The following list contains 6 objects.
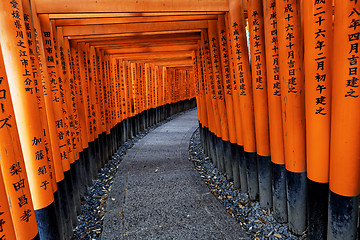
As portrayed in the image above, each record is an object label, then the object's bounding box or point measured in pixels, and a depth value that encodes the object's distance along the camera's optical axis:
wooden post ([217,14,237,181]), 5.04
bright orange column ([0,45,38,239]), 2.07
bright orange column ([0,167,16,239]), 1.88
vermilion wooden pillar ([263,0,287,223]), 3.32
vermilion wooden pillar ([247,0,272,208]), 3.70
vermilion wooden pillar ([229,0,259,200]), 4.26
